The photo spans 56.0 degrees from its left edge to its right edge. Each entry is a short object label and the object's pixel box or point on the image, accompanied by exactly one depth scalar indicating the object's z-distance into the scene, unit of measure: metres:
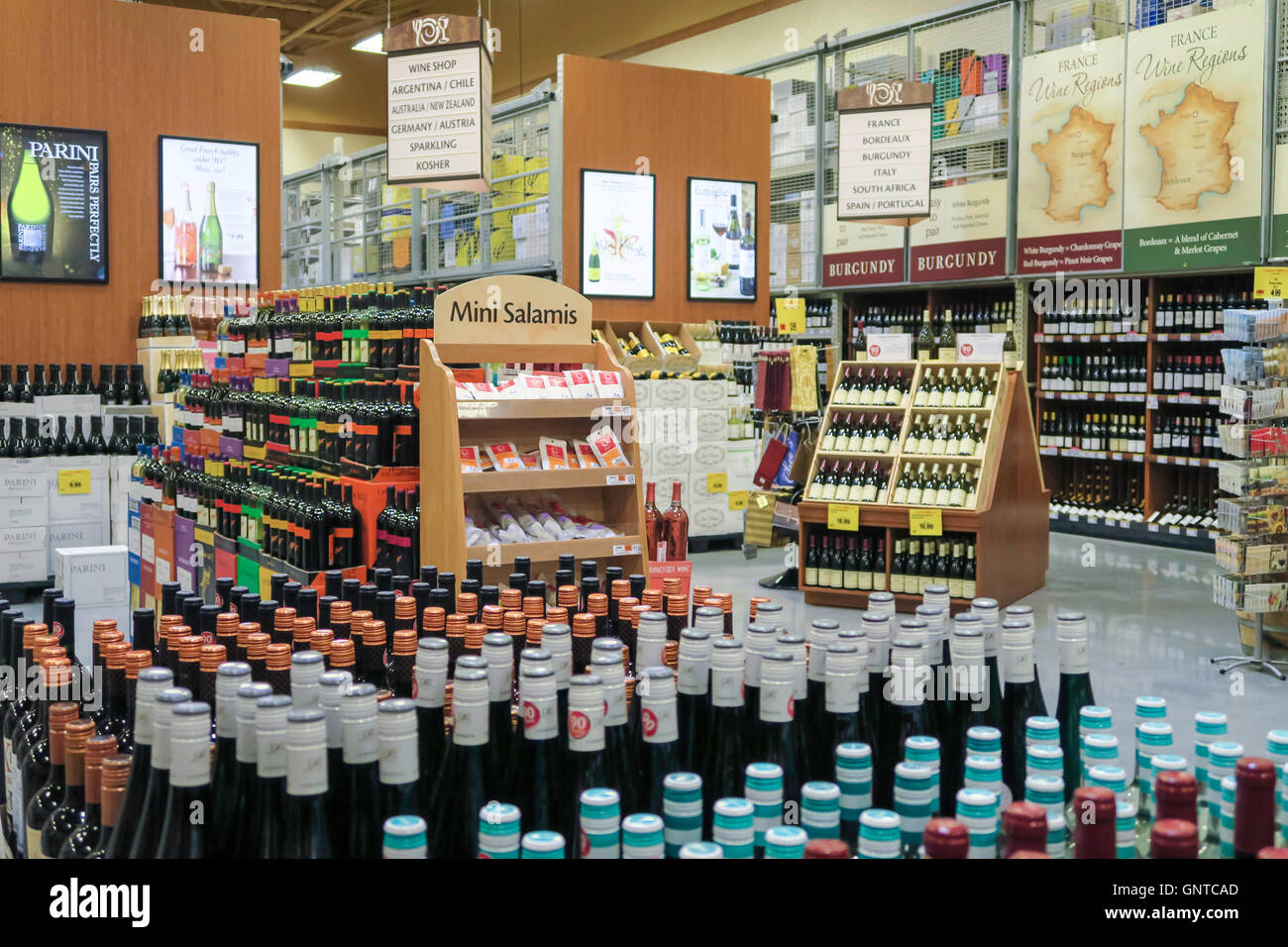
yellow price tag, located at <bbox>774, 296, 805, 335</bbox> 9.19
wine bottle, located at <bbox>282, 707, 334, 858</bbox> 1.32
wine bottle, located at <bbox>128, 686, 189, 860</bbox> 1.41
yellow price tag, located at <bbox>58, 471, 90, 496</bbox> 7.38
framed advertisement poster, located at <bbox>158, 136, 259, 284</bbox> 8.93
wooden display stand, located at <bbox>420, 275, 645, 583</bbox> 4.22
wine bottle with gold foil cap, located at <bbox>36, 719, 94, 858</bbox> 1.73
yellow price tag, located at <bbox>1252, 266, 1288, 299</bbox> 6.16
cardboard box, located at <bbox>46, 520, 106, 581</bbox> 7.34
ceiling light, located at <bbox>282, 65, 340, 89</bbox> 19.80
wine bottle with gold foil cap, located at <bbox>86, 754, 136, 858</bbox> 1.59
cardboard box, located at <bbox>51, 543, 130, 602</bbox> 4.02
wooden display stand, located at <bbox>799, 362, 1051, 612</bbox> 6.69
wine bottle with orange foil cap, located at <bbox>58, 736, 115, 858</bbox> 1.65
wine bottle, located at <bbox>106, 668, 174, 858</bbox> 1.50
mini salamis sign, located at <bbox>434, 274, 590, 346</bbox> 4.46
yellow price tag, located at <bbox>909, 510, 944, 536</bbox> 6.64
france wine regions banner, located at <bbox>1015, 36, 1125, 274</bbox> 9.51
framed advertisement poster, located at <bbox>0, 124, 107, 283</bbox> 8.27
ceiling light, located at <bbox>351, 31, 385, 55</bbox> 18.04
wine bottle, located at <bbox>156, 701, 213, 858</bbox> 1.34
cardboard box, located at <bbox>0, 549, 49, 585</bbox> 7.18
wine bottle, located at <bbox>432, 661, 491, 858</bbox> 1.46
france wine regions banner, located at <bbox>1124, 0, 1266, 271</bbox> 8.58
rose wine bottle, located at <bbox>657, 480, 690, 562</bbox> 5.99
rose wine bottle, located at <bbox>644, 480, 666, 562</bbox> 5.84
